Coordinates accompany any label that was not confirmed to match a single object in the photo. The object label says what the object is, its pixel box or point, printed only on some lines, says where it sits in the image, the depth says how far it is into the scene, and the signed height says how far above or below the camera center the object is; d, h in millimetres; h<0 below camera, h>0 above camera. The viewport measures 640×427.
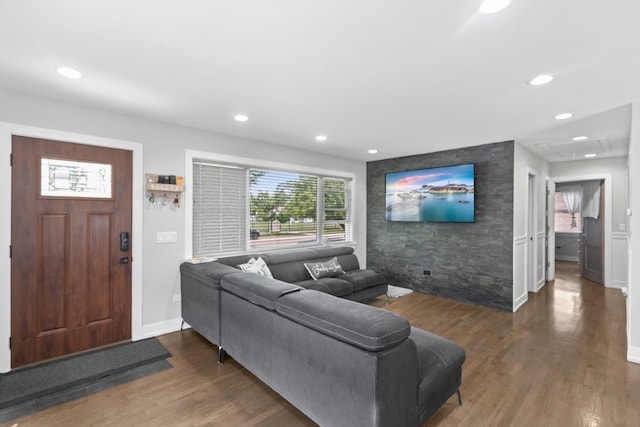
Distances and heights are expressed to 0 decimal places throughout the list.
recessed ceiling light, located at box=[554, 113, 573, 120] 3236 +1076
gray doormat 2287 -1399
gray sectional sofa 1542 -877
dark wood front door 2766 -354
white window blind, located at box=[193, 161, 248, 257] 3963 +53
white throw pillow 3760 -673
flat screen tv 4781 +339
